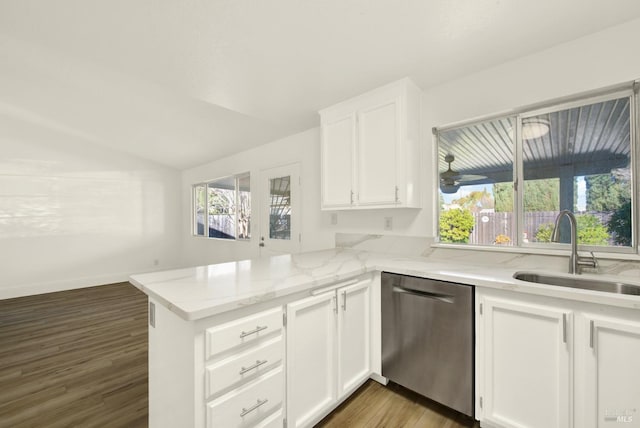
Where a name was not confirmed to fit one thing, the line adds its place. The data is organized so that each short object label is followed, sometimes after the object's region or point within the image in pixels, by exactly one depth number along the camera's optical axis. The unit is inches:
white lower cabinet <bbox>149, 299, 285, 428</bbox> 41.9
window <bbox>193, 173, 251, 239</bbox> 178.7
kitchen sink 58.2
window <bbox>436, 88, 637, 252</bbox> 65.2
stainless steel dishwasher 61.7
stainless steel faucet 62.8
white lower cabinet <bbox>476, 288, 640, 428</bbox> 46.5
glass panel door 140.3
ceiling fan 88.9
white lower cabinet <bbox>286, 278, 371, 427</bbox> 56.0
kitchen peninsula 43.0
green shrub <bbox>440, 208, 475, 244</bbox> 87.5
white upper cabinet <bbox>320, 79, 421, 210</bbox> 85.4
